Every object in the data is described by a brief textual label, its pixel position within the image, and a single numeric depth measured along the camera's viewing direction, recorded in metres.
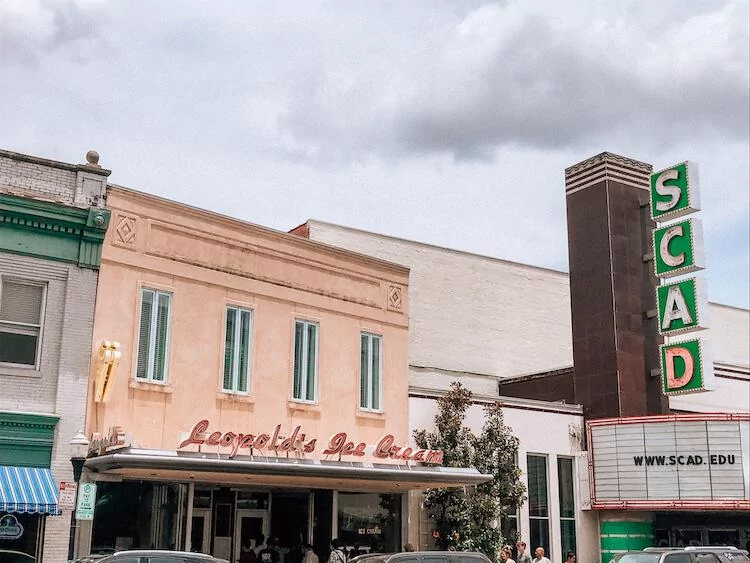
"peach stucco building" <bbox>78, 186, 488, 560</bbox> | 20.50
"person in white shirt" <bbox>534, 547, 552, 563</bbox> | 22.02
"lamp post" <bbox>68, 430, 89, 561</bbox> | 16.98
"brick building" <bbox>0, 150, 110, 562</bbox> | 18.91
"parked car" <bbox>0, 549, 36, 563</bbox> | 18.62
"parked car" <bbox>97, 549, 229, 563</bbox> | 15.53
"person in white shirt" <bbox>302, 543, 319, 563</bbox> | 23.08
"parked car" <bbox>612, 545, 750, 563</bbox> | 19.88
